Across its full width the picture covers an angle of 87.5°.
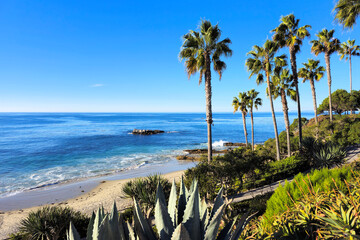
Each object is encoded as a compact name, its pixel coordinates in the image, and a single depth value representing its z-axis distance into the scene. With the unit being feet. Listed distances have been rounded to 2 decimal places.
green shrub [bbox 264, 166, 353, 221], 12.48
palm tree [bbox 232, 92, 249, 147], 96.02
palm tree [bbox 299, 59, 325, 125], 84.77
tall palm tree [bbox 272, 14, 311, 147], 56.70
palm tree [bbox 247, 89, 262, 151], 95.71
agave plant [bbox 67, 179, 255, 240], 5.65
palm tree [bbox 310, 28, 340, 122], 80.53
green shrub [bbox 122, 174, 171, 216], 32.04
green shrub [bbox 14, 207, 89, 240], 24.43
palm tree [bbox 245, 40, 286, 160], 57.11
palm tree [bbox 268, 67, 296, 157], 61.98
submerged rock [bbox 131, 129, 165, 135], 221.46
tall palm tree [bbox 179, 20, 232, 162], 44.19
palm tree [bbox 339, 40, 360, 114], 106.65
